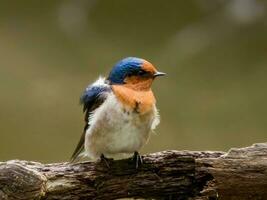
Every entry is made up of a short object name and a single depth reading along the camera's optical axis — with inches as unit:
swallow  185.9
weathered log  174.7
